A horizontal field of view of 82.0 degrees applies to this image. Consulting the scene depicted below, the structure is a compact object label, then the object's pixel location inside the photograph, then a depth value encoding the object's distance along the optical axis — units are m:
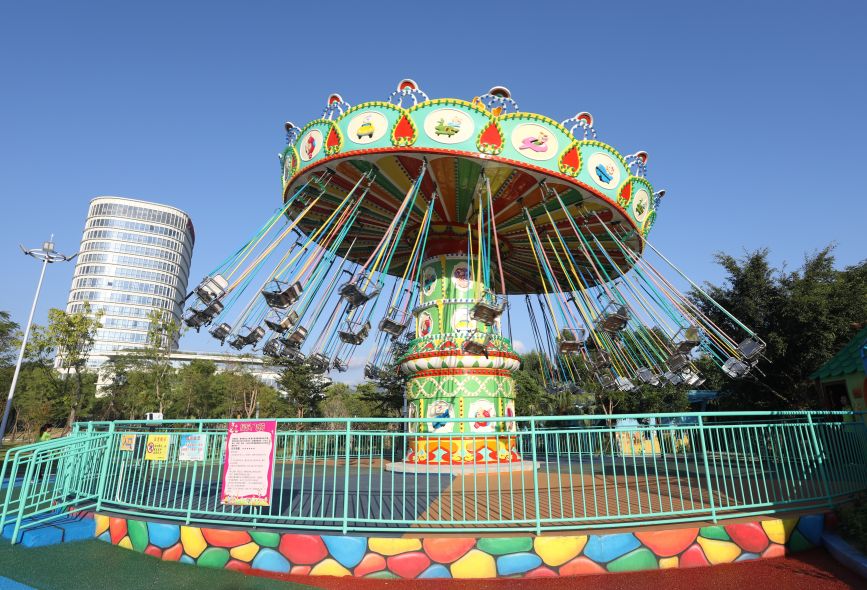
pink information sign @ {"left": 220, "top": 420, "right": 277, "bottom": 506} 5.45
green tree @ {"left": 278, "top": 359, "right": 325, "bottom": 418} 28.89
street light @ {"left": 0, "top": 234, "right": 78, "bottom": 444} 18.59
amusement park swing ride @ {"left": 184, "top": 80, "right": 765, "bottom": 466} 10.66
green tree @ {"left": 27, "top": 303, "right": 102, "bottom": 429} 22.67
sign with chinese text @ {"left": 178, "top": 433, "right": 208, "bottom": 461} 6.09
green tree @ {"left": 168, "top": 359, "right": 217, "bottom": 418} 37.69
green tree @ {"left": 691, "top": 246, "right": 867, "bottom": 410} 15.91
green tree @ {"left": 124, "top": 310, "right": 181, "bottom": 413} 29.30
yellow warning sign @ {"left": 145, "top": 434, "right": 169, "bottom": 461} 6.38
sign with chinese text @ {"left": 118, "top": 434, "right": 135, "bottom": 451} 6.52
